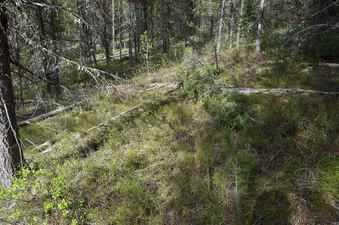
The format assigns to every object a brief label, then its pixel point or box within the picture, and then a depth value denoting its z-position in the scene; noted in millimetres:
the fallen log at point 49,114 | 7825
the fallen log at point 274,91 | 7107
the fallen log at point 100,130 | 6013
